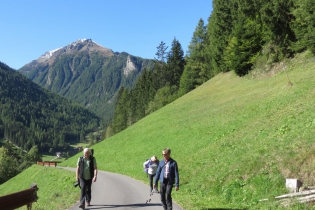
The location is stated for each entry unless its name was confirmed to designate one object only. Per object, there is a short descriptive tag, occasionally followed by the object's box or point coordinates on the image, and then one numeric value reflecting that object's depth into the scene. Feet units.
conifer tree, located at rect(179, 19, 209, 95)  204.54
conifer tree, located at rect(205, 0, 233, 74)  172.04
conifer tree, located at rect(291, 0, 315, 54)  98.07
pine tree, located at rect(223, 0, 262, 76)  137.80
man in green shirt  37.04
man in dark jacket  30.94
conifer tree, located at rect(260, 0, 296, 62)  116.37
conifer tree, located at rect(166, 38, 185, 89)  267.53
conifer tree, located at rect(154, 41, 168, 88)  270.71
